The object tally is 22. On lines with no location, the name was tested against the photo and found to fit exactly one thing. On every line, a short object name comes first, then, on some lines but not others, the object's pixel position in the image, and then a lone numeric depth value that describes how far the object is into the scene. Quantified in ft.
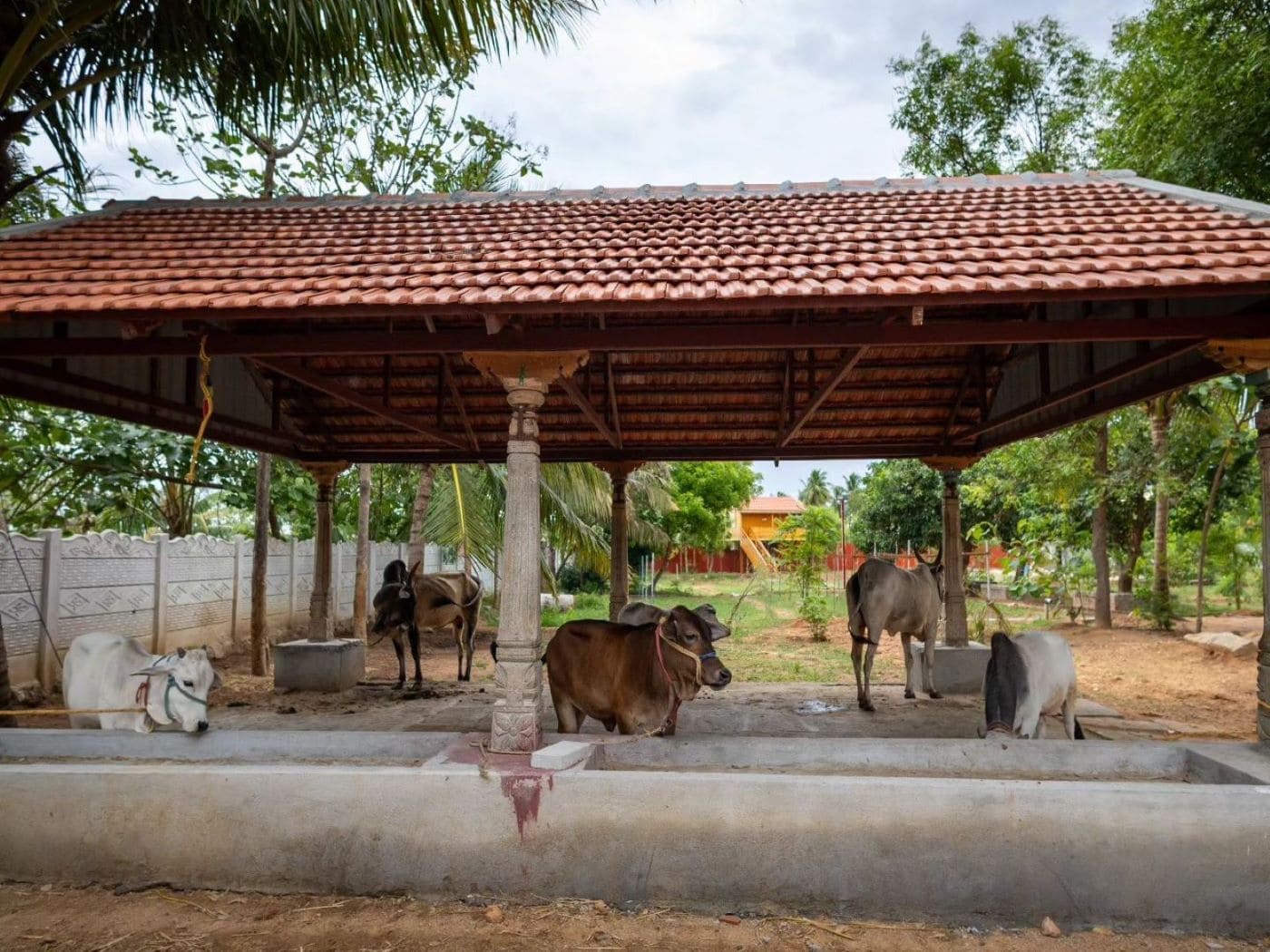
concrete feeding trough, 13.25
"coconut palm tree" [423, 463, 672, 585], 44.78
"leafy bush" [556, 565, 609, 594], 102.94
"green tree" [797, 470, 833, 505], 194.18
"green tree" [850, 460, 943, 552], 89.45
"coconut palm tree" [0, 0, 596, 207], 21.74
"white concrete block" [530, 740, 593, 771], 14.74
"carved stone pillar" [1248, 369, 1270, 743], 16.14
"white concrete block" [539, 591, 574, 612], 71.61
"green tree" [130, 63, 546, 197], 35.40
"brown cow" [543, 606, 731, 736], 16.83
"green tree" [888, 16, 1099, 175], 52.54
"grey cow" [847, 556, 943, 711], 26.53
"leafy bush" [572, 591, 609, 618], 69.51
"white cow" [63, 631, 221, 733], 17.47
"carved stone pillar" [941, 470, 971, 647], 29.19
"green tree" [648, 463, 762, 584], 112.57
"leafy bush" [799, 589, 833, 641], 52.38
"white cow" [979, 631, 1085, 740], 17.99
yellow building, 159.94
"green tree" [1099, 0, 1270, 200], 28.63
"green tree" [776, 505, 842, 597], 59.77
